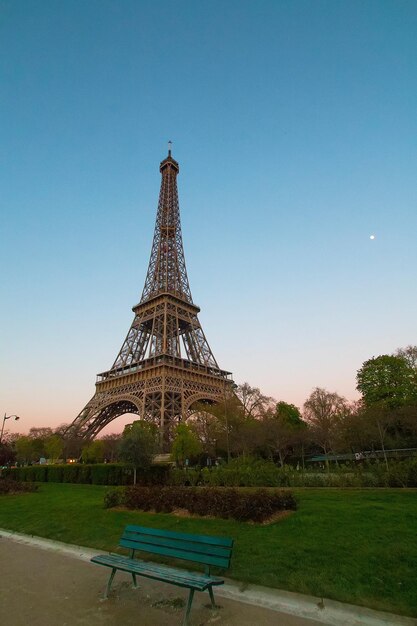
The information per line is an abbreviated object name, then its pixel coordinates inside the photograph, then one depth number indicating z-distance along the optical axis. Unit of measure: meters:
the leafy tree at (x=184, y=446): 30.48
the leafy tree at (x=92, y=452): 46.41
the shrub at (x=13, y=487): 19.09
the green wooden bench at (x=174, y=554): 4.61
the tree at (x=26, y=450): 58.82
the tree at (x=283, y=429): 35.75
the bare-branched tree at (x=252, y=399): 40.62
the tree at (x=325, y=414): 37.00
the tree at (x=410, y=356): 44.16
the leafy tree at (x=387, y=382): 40.09
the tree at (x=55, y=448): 51.06
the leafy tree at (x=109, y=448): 70.50
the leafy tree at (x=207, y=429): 37.31
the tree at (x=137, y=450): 20.34
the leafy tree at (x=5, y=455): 37.66
